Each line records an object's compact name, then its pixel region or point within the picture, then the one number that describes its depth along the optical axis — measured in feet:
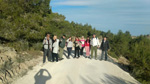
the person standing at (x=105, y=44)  28.01
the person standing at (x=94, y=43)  28.65
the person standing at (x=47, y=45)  23.62
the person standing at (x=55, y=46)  25.07
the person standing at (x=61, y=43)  27.10
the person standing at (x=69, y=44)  29.04
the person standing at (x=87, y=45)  30.44
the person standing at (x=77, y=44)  30.04
